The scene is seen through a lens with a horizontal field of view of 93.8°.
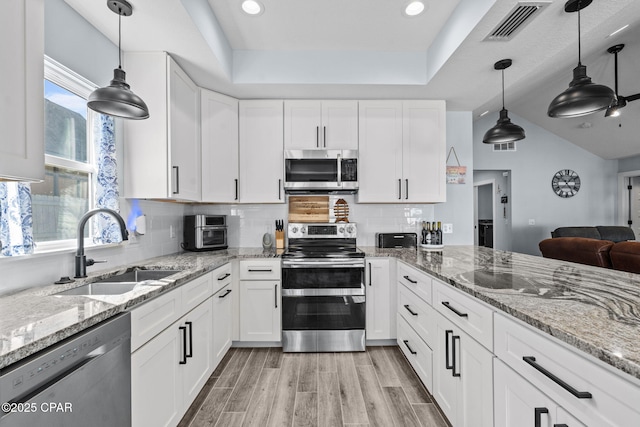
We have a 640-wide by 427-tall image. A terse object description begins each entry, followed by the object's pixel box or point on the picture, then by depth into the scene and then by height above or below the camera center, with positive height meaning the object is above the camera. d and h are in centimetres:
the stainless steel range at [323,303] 272 -79
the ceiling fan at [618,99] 387 +155
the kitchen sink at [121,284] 156 -39
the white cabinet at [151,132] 222 +63
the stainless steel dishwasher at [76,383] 76 -50
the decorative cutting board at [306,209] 339 +8
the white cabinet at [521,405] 92 -65
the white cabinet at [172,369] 134 -83
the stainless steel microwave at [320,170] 304 +47
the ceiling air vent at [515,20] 168 +118
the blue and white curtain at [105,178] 197 +26
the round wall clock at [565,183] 650 +71
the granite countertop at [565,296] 80 -33
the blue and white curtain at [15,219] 133 -1
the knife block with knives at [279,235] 322 -20
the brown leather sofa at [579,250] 325 -43
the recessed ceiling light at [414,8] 208 +147
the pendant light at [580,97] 176 +71
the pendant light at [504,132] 251 +70
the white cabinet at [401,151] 312 +68
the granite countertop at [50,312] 81 -34
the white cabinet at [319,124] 310 +96
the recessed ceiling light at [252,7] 208 +148
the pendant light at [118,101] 145 +57
